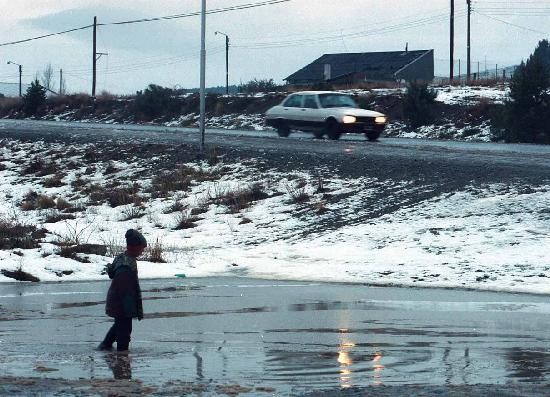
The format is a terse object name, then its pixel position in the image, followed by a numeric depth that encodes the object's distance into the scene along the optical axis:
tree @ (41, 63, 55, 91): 166.10
